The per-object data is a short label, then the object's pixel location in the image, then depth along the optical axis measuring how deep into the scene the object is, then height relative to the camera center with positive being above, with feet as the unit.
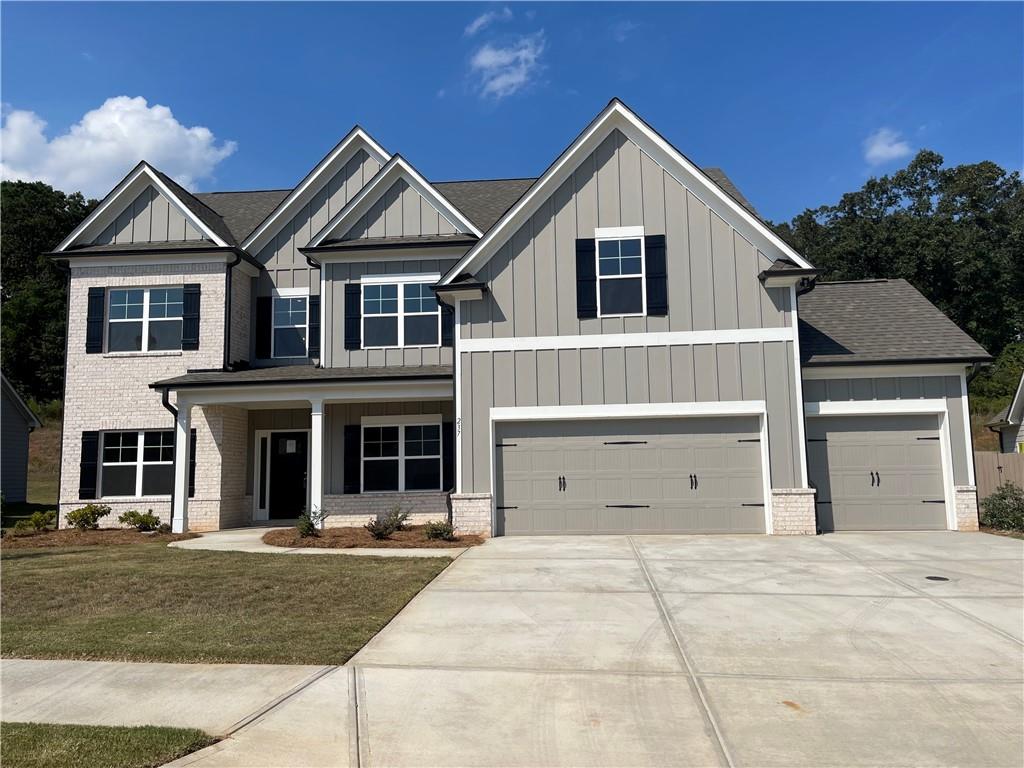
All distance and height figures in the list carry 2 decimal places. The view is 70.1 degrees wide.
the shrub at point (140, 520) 53.01 -3.87
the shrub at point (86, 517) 53.65 -3.62
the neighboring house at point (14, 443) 85.81 +3.05
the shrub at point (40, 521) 52.49 -3.78
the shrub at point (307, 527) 45.88 -3.96
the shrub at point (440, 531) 45.06 -4.28
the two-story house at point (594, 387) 47.16 +5.00
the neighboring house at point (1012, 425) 85.20 +3.43
